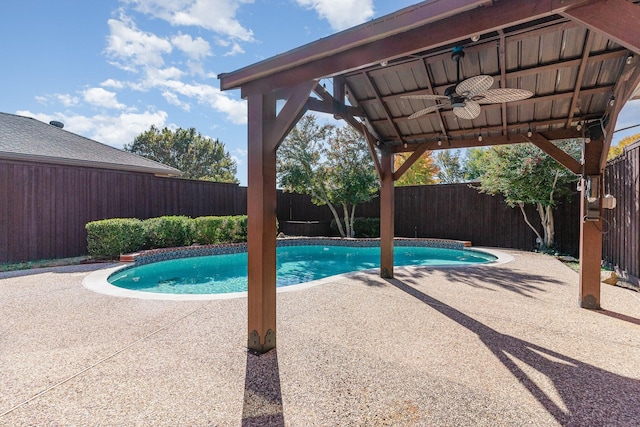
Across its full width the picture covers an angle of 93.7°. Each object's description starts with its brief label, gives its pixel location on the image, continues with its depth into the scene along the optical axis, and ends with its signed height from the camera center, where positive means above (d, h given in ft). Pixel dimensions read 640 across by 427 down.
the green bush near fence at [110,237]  24.68 -2.19
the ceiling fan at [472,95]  10.56 +4.35
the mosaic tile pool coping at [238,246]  25.72 -3.87
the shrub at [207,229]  32.12 -1.98
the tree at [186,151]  80.69 +16.78
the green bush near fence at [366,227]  43.86 -2.36
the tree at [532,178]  27.63 +3.17
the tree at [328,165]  39.55 +6.22
